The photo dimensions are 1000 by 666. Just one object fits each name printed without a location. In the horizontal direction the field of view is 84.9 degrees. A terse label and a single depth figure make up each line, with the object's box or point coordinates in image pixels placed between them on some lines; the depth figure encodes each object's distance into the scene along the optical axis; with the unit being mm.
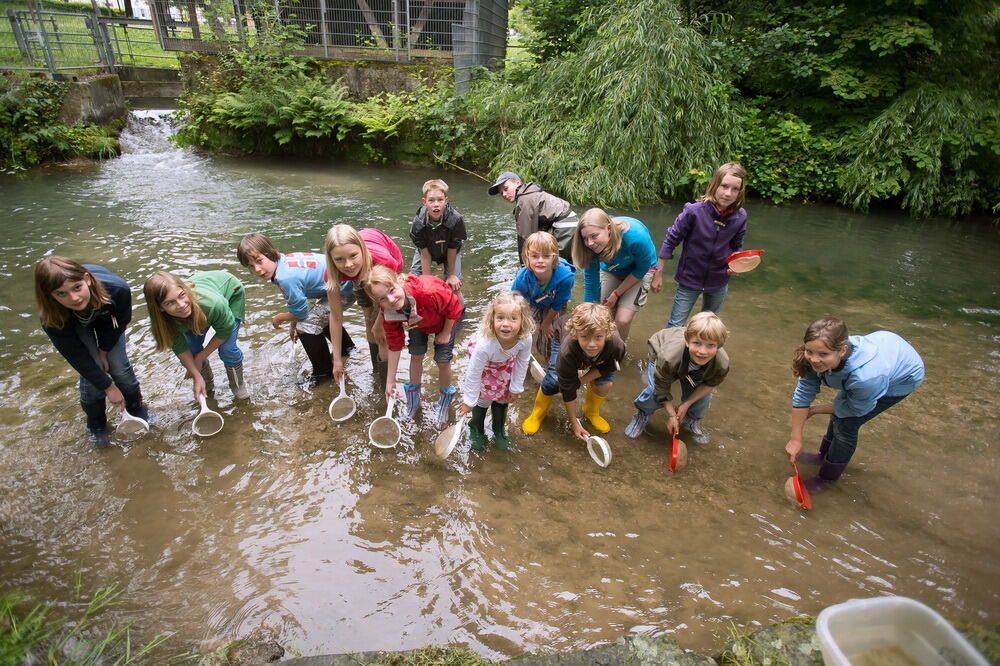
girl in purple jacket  3596
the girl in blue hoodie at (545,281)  3373
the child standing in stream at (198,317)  3104
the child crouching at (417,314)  3031
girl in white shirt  2908
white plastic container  1656
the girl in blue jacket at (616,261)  3486
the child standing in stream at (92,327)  2688
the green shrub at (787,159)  9180
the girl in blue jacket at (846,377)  2588
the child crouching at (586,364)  2963
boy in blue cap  4156
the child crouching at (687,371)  2932
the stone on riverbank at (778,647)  1869
